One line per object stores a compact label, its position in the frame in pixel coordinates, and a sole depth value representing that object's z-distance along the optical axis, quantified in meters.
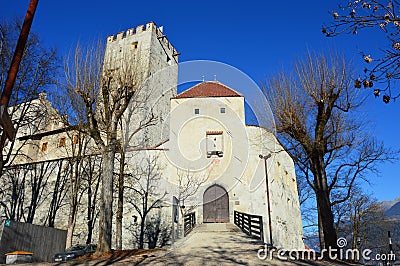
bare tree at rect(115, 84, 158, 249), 14.68
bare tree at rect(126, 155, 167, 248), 20.27
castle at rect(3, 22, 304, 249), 21.03
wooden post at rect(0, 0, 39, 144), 4.41
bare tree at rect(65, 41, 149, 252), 10.75
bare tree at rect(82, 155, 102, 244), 20.59
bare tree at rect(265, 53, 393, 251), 10.20
